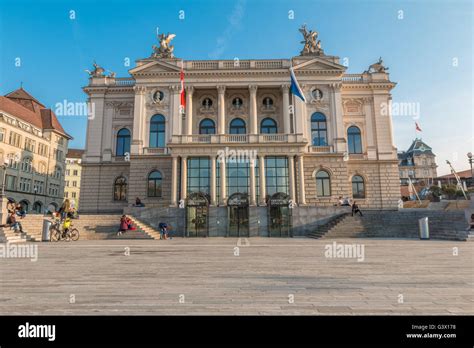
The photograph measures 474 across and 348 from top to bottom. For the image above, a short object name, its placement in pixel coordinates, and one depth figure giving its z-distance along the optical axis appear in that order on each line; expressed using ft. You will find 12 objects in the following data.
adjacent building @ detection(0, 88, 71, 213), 180.04
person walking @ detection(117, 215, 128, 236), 81.66
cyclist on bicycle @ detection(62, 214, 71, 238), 73.20
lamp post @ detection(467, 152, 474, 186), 85.76
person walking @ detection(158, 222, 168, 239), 83.56
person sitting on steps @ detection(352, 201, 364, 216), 91.30
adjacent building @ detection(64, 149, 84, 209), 303.27
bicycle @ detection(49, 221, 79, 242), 72.18
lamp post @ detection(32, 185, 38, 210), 200.75
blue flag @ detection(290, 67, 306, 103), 93.97
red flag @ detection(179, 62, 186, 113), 112.37
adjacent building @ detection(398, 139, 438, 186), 338.34
